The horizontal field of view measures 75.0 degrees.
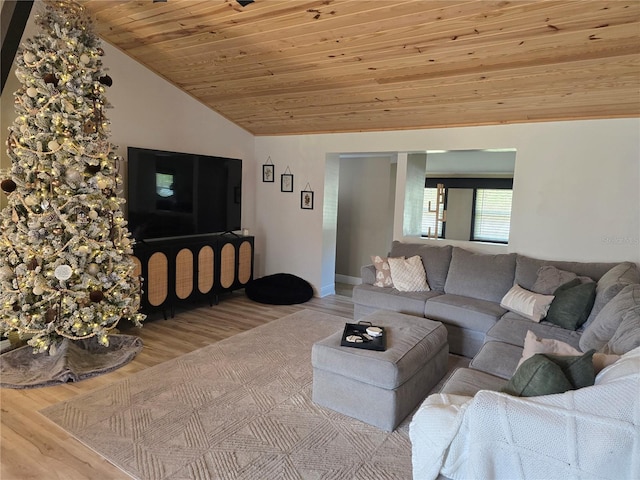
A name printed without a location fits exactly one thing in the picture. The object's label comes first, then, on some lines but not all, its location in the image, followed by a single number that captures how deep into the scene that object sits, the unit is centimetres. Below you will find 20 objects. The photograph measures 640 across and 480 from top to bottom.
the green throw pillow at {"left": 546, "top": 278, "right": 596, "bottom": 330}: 317
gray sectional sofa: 246
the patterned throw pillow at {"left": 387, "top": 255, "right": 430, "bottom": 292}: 430
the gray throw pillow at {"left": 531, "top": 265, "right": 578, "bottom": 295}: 360
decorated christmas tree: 306
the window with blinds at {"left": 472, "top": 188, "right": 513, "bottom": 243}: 594
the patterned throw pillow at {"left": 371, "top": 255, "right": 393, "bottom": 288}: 443
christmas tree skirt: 304
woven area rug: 219
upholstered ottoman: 254
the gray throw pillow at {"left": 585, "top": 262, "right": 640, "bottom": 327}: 296
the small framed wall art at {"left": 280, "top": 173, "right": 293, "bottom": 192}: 595
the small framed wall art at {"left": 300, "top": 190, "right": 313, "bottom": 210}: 578
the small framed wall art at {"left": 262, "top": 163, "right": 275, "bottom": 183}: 611
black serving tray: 270
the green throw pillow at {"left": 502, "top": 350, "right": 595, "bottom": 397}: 162
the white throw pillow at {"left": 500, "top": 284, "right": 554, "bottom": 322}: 340
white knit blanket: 136
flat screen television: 436
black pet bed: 538
